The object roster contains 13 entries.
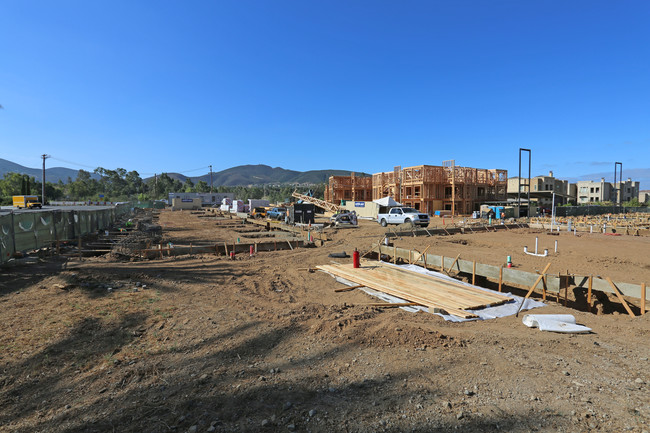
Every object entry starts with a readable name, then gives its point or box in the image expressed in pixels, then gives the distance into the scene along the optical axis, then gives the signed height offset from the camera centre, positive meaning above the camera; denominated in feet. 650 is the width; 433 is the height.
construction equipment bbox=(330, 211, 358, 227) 107.04 -3.44
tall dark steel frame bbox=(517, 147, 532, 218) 140.64 +21.96
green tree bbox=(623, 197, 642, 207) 250.25 +4.42
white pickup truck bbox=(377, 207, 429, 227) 95.71 -2.50
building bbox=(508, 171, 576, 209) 220.14 +17.64
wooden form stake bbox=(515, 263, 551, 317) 27.46 -6.63
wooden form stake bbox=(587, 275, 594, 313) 28.83 -6.42
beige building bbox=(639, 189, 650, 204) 385.01 +15.39
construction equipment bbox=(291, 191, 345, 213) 170.65 +2.91
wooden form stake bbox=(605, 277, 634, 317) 26.45 -6.57
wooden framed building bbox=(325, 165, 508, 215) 162.71 +11.65
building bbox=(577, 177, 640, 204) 317.63 +17.78
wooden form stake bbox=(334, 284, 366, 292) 33.21 -8.09
